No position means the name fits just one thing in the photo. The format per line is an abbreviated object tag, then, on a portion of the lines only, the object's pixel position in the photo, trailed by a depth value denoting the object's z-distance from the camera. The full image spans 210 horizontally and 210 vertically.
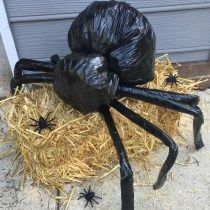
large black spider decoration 1.50
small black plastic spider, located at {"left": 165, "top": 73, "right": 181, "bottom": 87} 1.84
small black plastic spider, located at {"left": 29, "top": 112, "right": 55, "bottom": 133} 1.61
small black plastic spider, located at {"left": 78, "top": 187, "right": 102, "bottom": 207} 1.66
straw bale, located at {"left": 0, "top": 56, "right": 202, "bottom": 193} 1.62
